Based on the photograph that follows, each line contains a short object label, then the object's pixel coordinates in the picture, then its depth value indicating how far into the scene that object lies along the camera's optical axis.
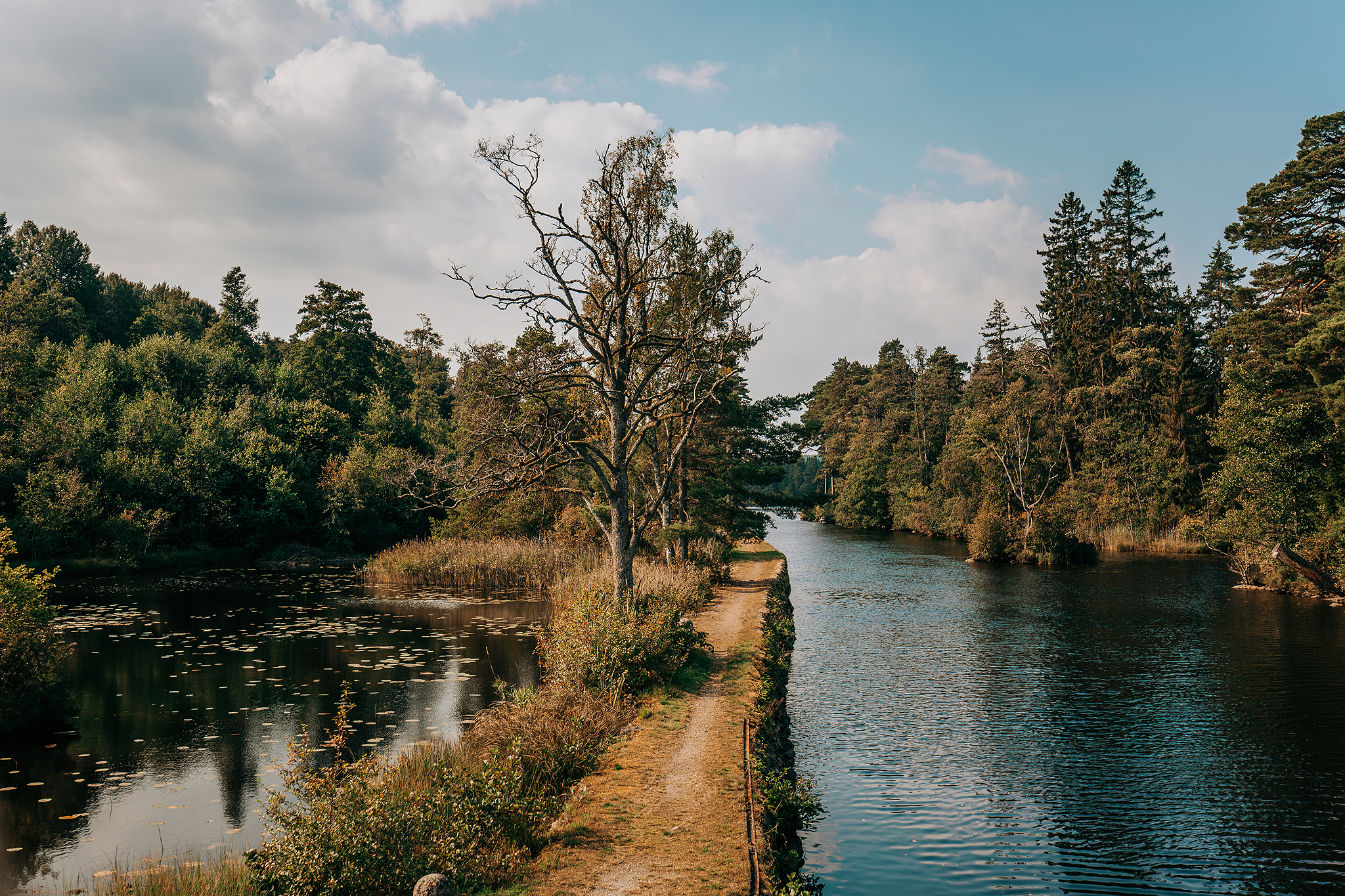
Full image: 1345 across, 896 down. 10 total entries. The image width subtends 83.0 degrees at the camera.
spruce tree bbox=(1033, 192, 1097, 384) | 62.00
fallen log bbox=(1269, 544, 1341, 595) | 32.09
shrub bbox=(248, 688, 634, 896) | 6.82
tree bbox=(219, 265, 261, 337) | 81.88
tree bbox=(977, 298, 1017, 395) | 72.38
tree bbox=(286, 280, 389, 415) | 67.75
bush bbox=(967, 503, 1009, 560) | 47.97
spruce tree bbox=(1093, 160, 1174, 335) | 61.34
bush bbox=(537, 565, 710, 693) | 13.93
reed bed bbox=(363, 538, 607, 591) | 35.31
